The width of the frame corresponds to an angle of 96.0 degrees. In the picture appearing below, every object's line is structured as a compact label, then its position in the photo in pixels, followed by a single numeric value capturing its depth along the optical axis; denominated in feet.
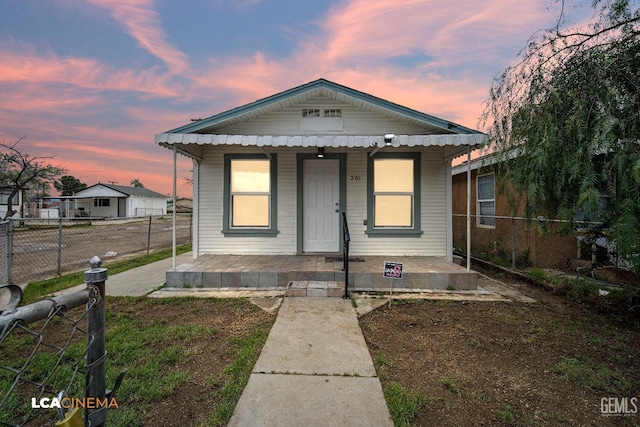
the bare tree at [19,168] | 70.85
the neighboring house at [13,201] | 78.03
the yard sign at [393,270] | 13.80
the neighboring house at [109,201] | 110.01
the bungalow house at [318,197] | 21.71
